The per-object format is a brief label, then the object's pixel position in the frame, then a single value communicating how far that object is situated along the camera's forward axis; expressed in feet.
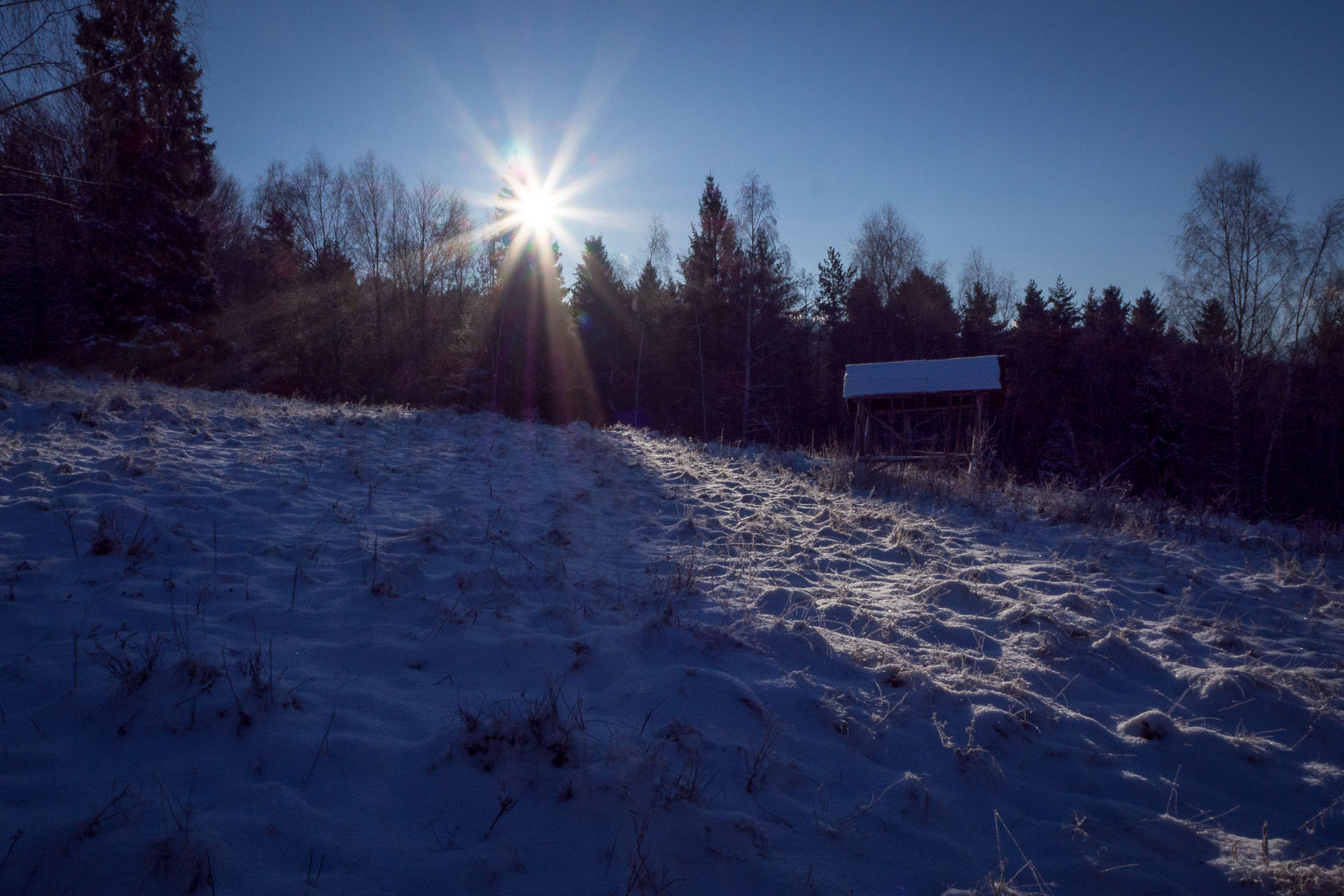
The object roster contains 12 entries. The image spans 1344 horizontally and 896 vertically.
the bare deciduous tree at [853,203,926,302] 102.06
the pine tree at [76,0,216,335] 43.42
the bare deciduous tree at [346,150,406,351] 97.71
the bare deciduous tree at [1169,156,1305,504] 62.49
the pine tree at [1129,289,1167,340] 93.86
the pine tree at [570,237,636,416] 102.01
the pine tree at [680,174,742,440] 85.25
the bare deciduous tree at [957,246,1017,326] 105.81
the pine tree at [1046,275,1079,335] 103.71
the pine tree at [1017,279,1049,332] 101.14
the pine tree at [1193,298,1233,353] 65.26
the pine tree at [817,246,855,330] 105.19
